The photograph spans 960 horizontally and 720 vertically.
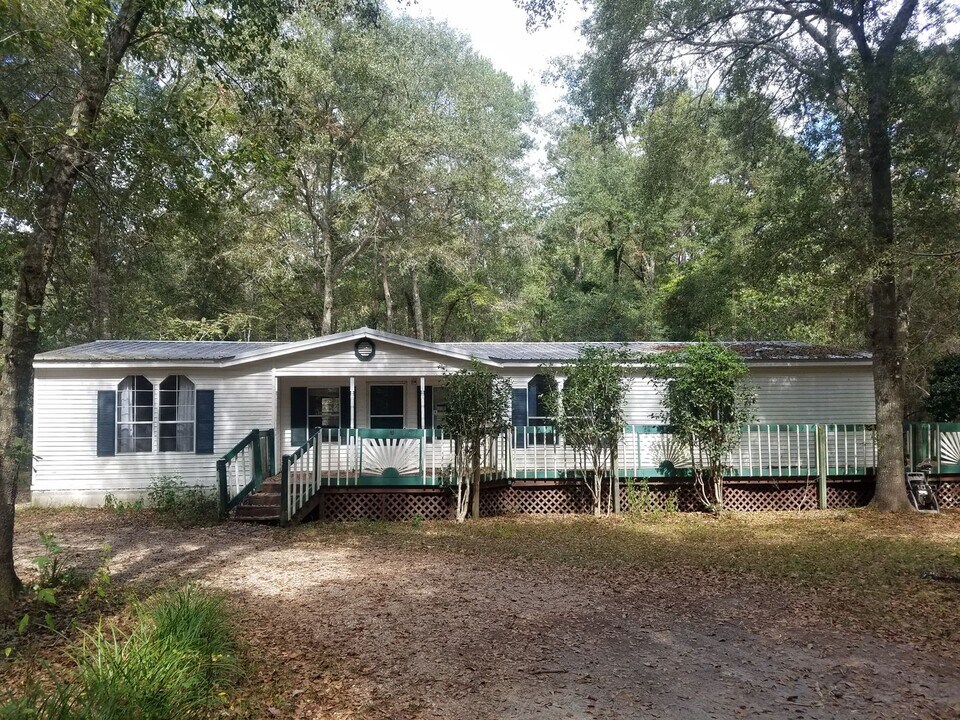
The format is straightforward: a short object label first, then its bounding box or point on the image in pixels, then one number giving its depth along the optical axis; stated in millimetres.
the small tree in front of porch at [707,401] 11141
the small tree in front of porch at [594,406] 11227
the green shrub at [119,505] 12156
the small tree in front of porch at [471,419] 10695
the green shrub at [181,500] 11336
